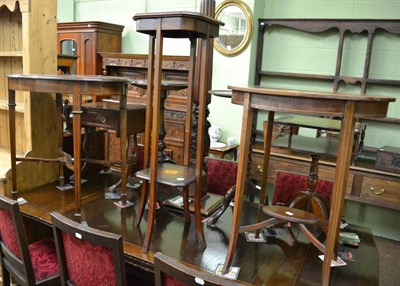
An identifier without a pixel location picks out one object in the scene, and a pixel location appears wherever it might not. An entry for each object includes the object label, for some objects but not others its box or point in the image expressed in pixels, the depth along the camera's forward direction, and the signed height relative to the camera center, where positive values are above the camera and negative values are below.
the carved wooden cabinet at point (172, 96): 3.71 -0.16
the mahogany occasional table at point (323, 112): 1.28 -0.08
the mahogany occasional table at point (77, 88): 1.86 -0.06
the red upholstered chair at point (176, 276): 1.02 -0.58
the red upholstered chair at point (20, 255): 1.58 -0.96
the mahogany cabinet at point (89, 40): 4.22 +0.47
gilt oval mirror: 3.51 +0.61
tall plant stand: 1.57 -0.07
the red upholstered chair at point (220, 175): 2.76 -0.72
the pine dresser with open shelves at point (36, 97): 2.37 -0.16
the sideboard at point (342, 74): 2.89 +0.18
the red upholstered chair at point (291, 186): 2.41 -0.68
